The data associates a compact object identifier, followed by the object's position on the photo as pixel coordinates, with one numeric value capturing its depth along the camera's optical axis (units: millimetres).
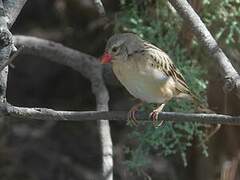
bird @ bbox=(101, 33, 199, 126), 5996
